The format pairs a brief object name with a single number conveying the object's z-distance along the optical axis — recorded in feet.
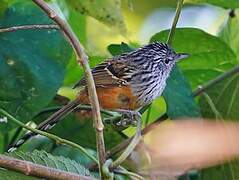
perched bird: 14.74
